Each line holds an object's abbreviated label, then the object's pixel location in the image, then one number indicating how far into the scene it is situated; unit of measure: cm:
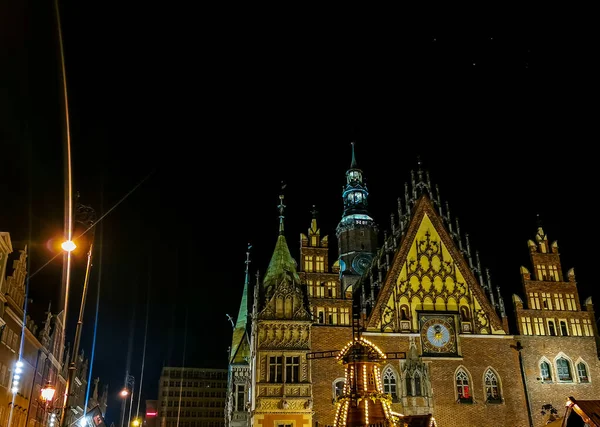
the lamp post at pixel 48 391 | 2116
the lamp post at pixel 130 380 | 5906
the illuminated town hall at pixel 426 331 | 3634
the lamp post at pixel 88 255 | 1639
